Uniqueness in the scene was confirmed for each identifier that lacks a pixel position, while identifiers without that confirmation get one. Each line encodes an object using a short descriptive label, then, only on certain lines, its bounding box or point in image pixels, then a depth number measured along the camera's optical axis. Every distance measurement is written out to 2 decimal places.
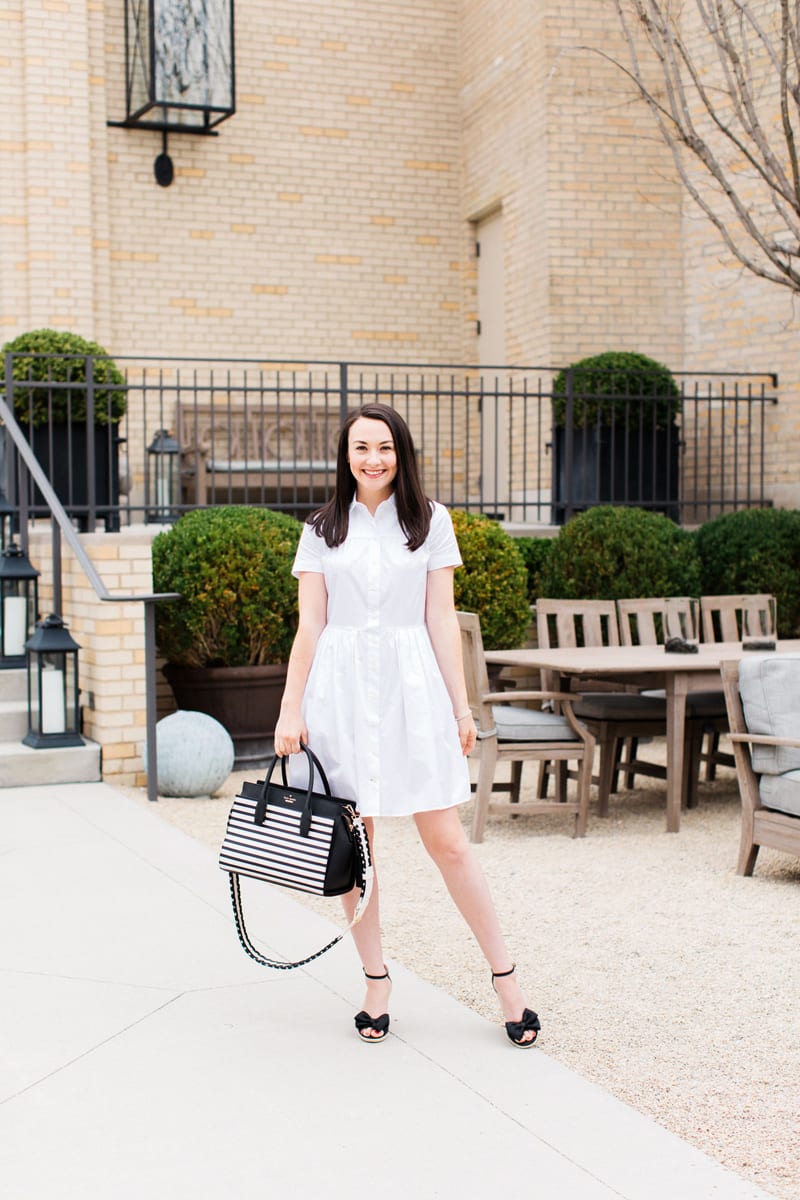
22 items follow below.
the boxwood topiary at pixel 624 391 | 11.29
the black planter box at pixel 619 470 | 11.24
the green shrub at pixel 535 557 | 10.12
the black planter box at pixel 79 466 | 9.43
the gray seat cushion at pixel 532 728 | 6.59
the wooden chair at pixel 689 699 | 7.21
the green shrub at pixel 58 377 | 9.40
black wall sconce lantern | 12.48
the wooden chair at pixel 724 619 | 7.94
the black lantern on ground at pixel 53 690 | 7.39
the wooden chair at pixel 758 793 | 5.51
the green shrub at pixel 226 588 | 8.22
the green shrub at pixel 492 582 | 9.20
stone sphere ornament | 7.34
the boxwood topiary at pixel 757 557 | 10.02
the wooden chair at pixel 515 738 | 6.46
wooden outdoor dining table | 6.44
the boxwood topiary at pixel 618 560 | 9.78
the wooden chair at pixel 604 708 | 7.21
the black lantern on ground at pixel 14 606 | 8.12
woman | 3.49
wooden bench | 12.11
